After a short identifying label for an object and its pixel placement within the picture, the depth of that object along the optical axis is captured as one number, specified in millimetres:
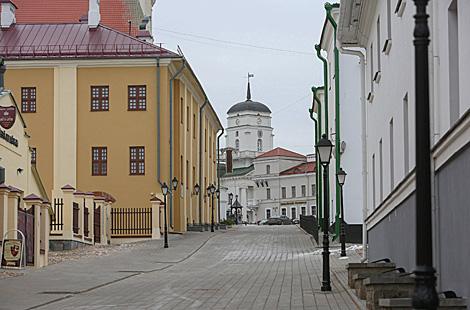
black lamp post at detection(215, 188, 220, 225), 68312
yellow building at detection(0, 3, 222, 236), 46062
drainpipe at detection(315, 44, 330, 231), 41281
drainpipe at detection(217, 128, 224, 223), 73112
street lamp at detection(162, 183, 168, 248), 35616
